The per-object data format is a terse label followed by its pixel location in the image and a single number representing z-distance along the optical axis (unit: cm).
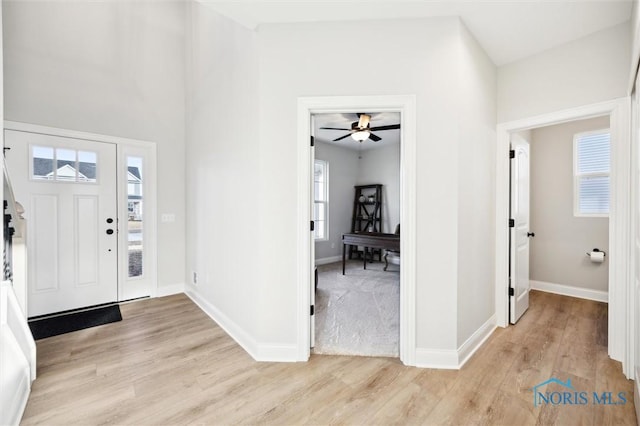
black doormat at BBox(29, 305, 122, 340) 265
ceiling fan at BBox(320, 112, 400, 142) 384
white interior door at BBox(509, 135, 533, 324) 278
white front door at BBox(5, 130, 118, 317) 291
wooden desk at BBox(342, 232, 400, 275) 428
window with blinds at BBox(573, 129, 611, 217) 341
